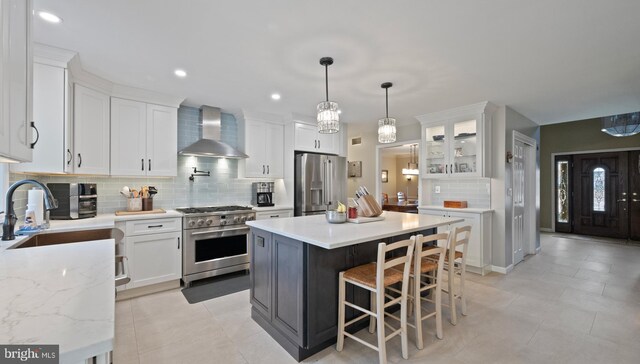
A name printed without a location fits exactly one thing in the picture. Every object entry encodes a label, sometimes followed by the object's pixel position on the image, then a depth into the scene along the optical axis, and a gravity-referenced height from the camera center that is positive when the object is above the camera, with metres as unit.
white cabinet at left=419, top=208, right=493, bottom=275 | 3.98 -0.84
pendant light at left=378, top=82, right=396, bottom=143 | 3.02 +0.59
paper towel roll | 2.21 -0.14
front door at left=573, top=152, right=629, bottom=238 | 6.22 -0.25
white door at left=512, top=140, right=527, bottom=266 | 4.39 -0.28
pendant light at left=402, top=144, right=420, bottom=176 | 8.68 +0.72
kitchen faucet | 1.73 -0.18
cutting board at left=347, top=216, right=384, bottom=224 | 2.62 -0.34
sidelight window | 7.00 -0.18
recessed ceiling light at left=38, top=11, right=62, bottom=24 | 1.89 +1.17
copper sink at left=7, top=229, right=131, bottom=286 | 2.05 -0.45
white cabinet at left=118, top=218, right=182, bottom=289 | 3.12 -0.76
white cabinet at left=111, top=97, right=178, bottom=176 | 3.29 +0.58
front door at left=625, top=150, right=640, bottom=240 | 6.00 -0.24
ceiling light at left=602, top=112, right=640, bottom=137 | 4.34 +0.96
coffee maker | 4.42 -0.15
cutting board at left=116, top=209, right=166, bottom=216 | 3.31 -0.34
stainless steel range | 3.45 -0.74
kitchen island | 2.03 -0.69
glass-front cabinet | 4.00 +0.66
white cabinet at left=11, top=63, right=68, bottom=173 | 2.45 +0.59
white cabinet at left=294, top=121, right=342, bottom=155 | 4.61 +0.77
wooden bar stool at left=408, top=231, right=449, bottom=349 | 2.15 -0.70
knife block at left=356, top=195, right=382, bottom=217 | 2.86 -0.23
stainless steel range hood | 3.81 +0.60
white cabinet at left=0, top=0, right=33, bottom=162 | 1.04 +0.44
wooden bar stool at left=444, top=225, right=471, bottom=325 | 2.48 -0.74
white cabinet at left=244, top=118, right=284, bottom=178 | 4.32 +0.57
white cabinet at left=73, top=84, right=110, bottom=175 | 2.83 +0.58
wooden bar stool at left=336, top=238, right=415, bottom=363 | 1.90 -0.70
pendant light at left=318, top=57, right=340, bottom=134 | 2.54 +0.63
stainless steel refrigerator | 4.52 +0.02
